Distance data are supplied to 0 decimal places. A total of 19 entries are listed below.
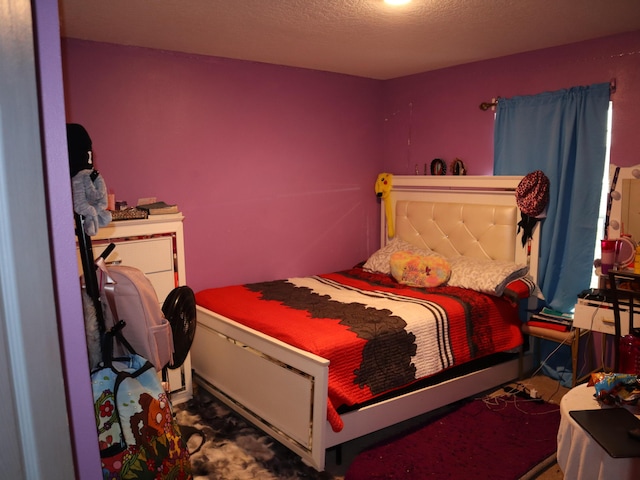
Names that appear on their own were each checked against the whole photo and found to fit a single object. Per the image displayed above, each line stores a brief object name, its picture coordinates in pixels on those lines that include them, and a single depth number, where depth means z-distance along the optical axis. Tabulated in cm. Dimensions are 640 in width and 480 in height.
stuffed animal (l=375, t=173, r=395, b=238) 486
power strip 346
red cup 323
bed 266
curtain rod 401
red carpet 262
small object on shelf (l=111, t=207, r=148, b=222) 303
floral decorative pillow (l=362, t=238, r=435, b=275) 430
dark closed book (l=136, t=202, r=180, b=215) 326
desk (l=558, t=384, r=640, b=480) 166
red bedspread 270
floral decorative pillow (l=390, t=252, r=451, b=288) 381
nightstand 327
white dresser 303
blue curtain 346
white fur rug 259
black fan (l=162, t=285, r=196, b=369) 226
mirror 327
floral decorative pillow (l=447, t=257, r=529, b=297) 356
